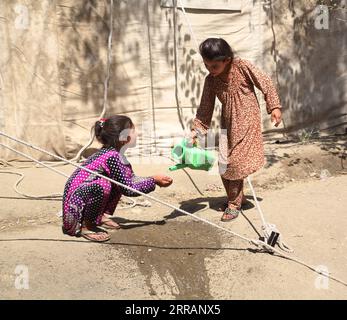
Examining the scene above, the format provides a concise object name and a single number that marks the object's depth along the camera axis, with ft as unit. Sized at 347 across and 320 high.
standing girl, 13.19
